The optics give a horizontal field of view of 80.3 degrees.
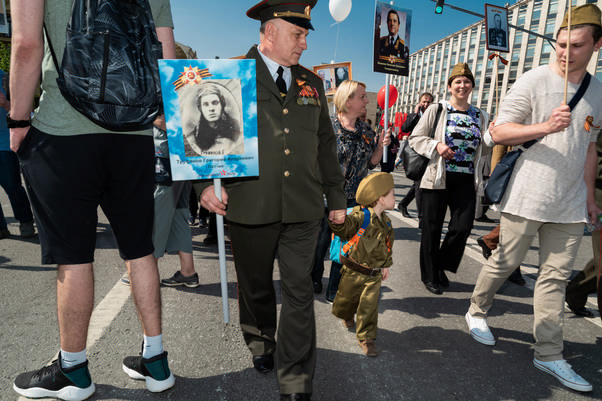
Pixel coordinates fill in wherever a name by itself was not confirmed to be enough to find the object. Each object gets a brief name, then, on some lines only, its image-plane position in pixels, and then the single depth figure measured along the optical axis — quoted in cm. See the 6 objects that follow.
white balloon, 1037
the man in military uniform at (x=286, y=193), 192
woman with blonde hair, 351
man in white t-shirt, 231
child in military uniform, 252
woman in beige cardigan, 349
